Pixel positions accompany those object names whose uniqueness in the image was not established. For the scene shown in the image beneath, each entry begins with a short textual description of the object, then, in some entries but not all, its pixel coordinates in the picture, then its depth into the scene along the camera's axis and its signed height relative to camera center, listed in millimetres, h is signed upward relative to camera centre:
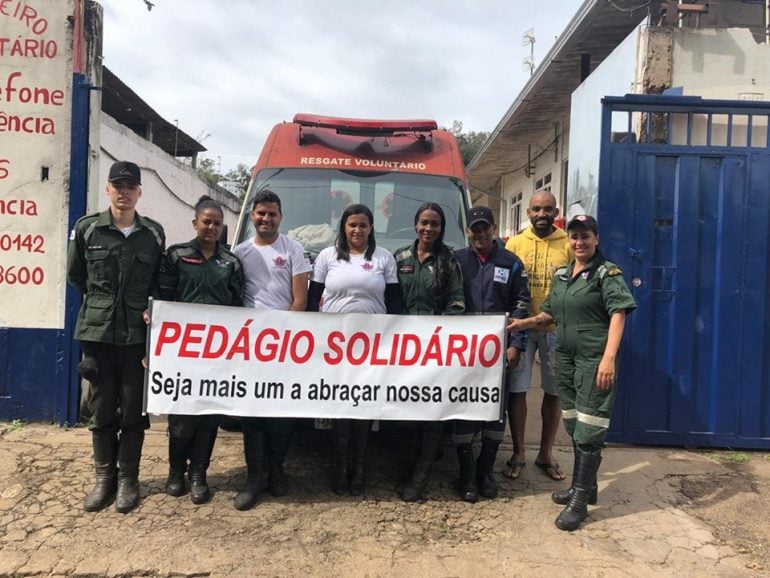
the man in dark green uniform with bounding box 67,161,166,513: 3516 -281
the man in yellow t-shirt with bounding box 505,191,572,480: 4223 -164
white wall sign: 4785 +925
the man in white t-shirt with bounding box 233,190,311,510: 3676 -91
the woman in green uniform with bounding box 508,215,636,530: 3496 -374
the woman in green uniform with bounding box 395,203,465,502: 3705 -17
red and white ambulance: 4902 +875
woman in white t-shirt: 3654 -54
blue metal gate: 4773 +228
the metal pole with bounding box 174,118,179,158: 21731 +5166
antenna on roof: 19050 +8264
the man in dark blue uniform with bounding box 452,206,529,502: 3826 -81
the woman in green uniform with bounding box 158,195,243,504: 3592 -85
